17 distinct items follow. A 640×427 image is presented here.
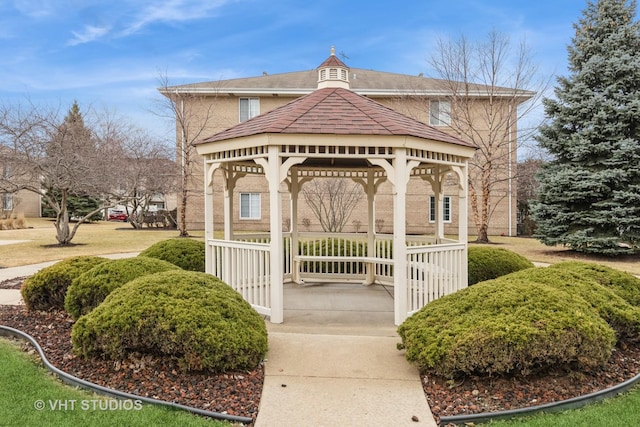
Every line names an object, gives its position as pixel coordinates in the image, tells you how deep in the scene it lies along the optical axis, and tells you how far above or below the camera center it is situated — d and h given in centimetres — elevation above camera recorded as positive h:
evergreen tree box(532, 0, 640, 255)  1655 +269
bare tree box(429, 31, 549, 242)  2166 +640
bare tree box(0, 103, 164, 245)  1717 +224
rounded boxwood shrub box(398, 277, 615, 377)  433 -125
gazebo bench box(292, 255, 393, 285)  994 -124
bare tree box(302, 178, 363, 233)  2591 +72
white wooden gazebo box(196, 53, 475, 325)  698 +92
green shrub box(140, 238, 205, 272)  1001 -94
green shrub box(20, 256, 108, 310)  718 -118
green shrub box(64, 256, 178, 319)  620 -99
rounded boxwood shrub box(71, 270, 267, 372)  455 -123
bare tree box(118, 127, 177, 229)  2636 +273
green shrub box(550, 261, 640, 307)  641 -101
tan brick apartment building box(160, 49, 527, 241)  2536 +506
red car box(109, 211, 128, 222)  4942 -42
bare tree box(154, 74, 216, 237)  2430 +517
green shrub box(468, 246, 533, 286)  1010 -123
